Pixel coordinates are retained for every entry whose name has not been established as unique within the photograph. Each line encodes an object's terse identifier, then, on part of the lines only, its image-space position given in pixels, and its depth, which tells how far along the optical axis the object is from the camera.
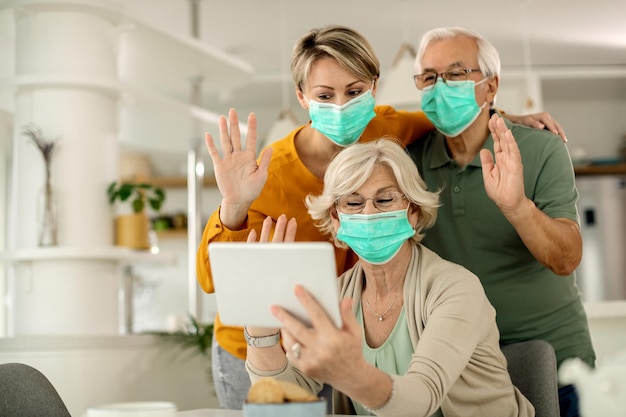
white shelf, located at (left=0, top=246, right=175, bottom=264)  3.08
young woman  1.78
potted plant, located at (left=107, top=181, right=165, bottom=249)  3.27
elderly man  1.97
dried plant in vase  3.11
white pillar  3.13
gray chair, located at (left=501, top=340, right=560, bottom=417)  1.76
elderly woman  1.50
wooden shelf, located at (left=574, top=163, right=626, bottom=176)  6.51
